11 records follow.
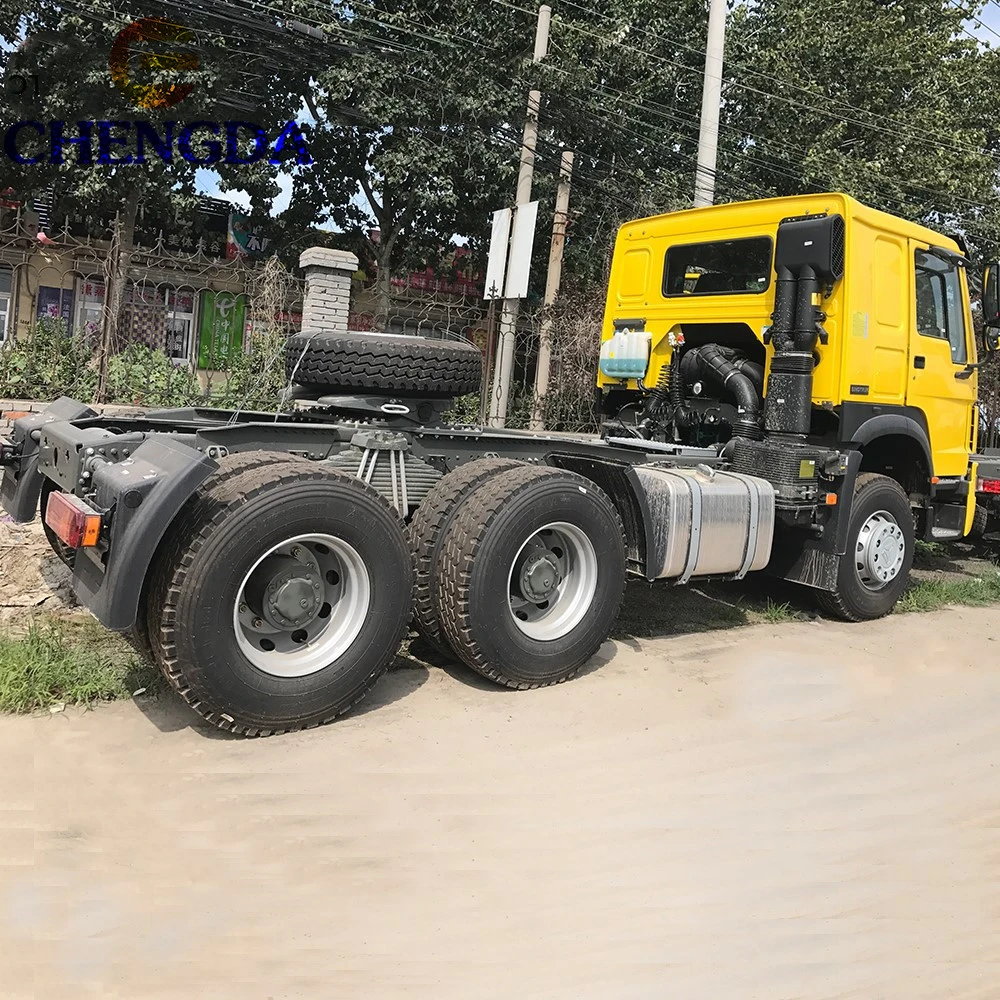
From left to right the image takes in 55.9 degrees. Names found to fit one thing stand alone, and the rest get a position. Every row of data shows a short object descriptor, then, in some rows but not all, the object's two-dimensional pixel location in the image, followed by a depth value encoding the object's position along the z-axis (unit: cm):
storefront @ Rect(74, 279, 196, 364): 1238
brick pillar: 1002
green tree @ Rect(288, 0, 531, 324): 1600
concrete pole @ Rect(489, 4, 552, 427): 1305
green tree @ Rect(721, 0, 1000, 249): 1827
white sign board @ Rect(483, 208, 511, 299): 1271
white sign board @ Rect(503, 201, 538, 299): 1240
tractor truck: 373
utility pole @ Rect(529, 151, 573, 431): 1377
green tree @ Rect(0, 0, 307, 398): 1487
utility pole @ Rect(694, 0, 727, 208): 1216
